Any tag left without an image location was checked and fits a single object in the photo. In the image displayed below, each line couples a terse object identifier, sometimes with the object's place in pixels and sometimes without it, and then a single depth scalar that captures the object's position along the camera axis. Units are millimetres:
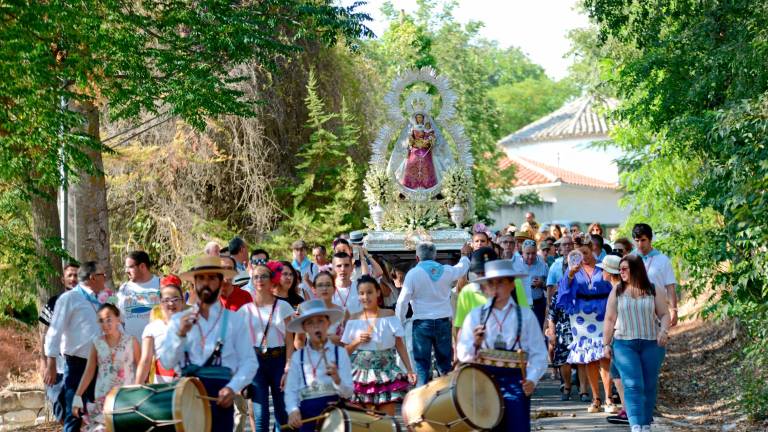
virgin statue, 22781
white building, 57969
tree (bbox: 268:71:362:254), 27219
